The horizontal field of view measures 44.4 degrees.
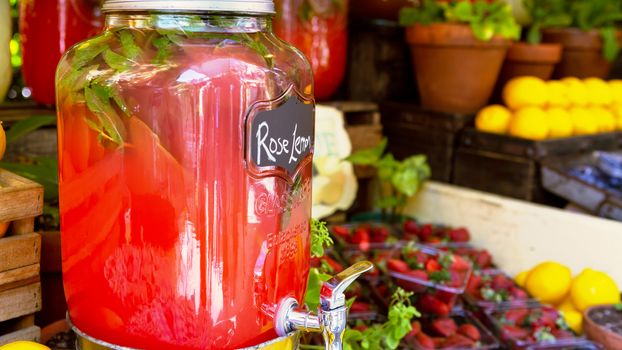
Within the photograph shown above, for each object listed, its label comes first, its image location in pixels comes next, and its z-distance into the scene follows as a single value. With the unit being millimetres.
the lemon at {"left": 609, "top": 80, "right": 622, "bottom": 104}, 2625
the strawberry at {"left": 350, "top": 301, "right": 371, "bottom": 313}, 1702
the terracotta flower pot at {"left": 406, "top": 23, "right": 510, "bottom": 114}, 2359
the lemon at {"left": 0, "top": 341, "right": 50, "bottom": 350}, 925
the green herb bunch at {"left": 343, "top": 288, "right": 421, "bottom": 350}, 1286
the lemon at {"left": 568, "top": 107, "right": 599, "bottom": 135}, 2438
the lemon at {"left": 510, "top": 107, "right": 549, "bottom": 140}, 2283
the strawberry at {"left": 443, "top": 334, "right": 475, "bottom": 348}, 1643
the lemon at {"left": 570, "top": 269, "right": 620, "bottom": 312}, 1904
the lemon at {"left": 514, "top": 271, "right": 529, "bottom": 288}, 2067
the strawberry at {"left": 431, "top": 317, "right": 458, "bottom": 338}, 1689
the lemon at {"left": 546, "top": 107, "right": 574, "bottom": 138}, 2338
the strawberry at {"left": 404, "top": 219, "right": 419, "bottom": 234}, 2209
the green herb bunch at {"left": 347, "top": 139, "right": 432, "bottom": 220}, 2186
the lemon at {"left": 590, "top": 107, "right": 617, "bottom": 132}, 2506
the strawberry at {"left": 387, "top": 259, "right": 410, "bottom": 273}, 1814
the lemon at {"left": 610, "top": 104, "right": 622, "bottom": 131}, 2580
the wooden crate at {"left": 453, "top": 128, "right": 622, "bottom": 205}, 2232
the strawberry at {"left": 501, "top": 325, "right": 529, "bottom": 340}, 1722
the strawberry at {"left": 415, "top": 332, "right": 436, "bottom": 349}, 1612
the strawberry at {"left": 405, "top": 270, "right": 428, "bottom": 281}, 1779
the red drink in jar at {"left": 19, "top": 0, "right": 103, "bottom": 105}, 1692
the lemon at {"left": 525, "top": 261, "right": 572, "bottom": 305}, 1964
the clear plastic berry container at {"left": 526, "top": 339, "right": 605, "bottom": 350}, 1713
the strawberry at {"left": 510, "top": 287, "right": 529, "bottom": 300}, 1929
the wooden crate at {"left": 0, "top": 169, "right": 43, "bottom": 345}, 1024
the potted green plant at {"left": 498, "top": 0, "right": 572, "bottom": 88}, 2557
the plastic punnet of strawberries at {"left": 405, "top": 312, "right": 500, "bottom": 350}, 1633
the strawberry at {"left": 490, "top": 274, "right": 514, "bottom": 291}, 1961
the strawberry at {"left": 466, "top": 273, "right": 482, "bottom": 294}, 1938
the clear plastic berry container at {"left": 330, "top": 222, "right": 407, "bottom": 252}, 2018
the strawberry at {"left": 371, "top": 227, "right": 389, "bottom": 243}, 2076
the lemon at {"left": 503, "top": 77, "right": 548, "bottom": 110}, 2393
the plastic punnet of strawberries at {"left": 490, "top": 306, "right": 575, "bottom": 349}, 1724
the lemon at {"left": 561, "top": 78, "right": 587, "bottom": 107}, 2494
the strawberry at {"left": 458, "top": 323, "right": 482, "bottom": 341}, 1688
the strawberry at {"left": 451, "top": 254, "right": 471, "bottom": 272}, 1884
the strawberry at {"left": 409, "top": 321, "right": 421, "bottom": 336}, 1641
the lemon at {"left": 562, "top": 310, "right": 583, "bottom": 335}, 1914
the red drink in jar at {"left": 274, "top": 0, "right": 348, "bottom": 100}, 1981
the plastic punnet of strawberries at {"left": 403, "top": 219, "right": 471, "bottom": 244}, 2170
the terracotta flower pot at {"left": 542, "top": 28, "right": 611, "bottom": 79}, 2693
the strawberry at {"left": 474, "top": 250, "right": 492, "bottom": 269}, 2117
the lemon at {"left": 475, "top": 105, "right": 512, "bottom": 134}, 2359
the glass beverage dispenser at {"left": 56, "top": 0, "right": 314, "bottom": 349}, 833
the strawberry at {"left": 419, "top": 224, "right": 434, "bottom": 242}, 2180
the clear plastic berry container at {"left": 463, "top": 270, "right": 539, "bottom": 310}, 1859
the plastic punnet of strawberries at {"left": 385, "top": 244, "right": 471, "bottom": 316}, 1751
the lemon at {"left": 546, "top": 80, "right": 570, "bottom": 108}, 2443
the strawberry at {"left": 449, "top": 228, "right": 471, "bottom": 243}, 2219
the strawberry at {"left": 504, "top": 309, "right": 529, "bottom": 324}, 1807
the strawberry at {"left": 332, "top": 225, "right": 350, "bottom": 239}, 2062
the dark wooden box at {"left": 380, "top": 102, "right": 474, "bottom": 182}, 2438
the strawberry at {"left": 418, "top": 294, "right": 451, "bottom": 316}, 1736
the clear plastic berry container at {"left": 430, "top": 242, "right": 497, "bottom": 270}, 2119
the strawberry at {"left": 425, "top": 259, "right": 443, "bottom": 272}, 1839
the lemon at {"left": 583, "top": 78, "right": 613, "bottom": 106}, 2557
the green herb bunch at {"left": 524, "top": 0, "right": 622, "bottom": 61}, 2684
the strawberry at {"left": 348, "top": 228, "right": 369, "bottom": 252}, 2014
